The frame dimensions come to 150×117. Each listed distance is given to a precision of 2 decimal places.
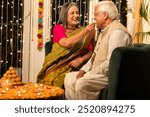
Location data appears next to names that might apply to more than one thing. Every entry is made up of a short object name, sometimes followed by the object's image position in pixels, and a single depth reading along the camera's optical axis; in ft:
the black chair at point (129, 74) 11.47
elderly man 12.86
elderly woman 16.23
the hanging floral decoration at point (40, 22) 22.20
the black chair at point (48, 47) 18.36
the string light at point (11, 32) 23.17
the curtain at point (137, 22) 18.78
